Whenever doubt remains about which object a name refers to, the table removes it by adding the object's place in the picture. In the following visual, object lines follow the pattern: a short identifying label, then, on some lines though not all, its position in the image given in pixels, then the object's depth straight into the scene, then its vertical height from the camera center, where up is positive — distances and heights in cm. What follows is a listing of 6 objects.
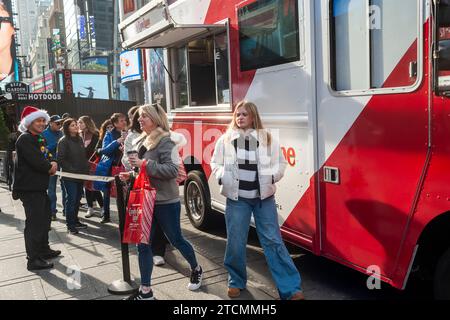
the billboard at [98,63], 6962 +925
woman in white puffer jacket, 358 -54
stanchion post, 407 -135
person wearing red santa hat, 471 -56
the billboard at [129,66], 4656 +580
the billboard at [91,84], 5266 +458
